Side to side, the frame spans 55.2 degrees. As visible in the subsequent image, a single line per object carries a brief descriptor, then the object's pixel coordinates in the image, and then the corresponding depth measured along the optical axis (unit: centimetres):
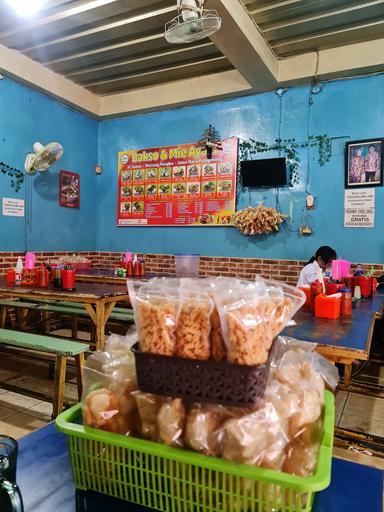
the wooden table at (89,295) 312
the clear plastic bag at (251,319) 66
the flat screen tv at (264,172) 515
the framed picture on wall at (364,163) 468
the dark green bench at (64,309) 417
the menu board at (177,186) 560
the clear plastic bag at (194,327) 68
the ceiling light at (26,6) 381
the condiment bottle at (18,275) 388
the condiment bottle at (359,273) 387
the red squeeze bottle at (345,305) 240
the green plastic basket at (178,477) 61
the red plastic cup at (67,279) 344
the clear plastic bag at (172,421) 67
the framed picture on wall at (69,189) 597
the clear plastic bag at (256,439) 62
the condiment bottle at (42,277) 368
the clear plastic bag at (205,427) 65
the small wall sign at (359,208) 474
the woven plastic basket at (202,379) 65
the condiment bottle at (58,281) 352
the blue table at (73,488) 72
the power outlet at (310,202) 502
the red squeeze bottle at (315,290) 241
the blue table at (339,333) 158
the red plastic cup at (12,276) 394
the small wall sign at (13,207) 509
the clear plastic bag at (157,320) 70
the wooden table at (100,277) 451
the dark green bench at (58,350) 271
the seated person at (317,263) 399
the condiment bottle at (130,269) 475
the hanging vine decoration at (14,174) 505
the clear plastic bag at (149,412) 71
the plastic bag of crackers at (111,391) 73
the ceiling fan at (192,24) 306
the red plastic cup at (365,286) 358
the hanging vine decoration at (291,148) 500
